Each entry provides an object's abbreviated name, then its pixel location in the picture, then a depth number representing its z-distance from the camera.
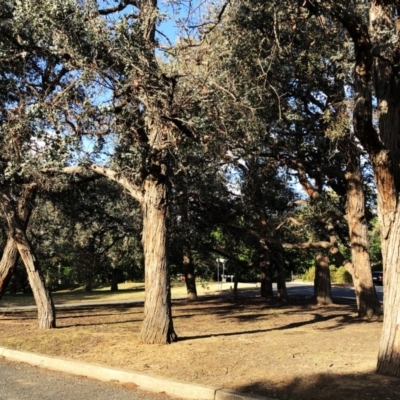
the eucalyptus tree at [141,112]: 9.45
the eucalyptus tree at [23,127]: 10.11
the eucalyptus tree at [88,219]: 18.05
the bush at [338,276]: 58.91
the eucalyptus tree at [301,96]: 10.79
